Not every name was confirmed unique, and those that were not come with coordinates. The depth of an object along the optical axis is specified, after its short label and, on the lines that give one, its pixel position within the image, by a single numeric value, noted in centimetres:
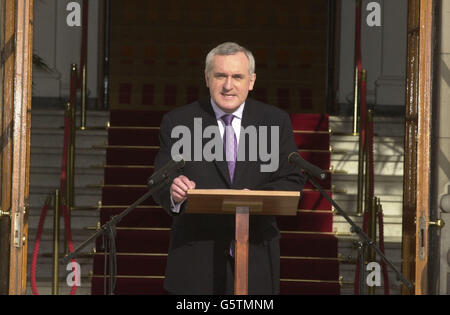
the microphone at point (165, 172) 798
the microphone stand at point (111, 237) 870
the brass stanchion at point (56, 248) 1597
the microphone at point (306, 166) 788
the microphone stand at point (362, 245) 852
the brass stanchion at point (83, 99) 2072
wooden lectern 775
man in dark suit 867
